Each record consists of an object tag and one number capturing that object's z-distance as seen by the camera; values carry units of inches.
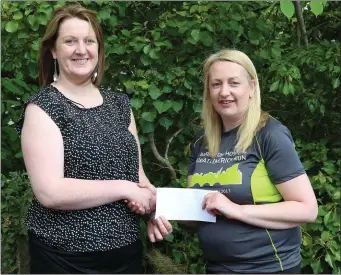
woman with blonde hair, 89.3
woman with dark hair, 87.7
